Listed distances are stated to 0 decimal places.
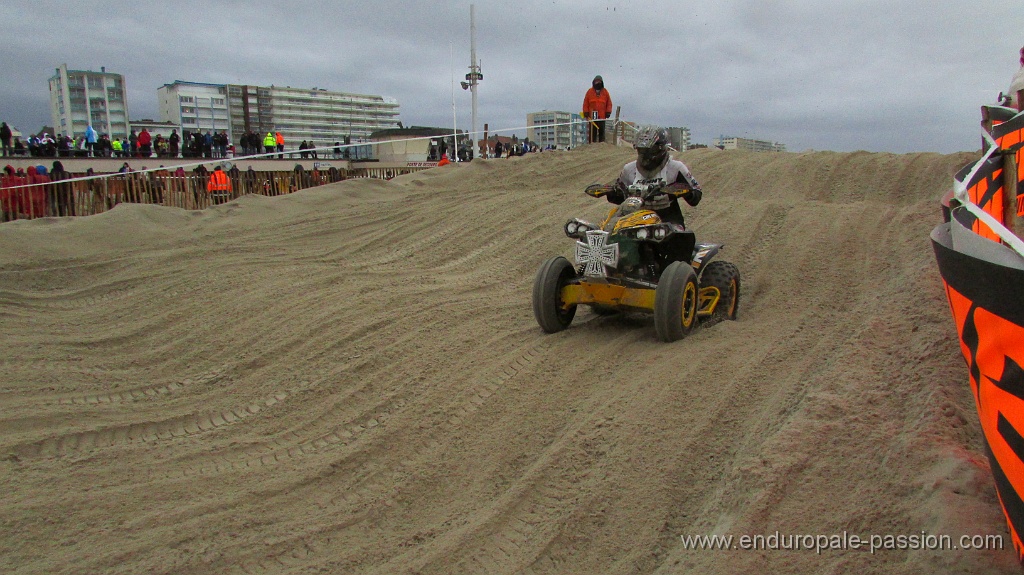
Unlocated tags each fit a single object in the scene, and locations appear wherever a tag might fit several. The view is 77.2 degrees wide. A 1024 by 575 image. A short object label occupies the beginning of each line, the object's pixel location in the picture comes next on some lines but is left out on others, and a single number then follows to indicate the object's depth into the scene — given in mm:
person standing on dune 17109
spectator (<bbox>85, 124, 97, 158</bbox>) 20797
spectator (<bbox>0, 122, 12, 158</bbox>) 18938
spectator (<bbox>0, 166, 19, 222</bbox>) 11234
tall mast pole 22109
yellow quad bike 5426
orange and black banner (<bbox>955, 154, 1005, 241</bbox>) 3758
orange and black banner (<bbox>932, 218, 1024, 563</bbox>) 1890
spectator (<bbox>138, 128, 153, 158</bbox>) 21516
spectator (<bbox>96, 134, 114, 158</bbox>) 20906
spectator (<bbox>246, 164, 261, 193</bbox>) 15039
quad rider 6062
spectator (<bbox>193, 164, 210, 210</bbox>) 13625
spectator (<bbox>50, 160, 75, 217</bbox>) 11789
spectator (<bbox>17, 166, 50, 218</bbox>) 11383
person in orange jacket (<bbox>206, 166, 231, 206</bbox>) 13593
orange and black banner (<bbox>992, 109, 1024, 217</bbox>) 4184
